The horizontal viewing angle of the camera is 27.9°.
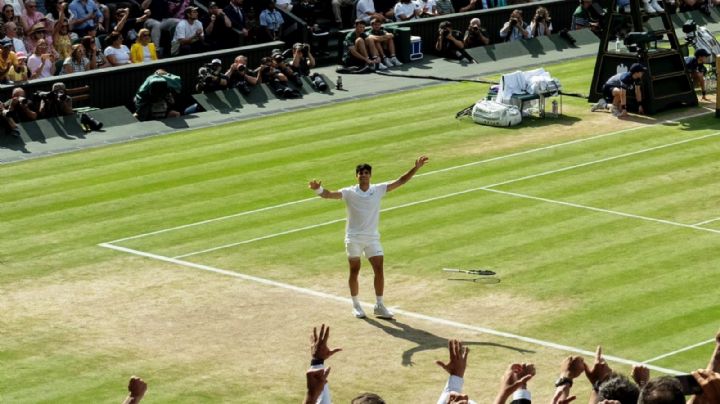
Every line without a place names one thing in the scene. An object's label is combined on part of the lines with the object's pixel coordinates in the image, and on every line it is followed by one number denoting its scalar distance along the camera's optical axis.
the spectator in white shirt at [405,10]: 45.56
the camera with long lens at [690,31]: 39.81
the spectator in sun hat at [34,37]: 37.44
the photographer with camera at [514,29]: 45.75
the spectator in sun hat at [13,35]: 36.34
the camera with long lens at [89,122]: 35.44
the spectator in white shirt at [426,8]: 46.21
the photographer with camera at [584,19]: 47.91
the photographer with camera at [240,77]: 38.53
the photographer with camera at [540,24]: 46.38
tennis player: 21.09
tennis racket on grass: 22.97
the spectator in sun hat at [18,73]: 35.12
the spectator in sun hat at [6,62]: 35.09
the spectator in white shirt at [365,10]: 45.56
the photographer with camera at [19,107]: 34.16
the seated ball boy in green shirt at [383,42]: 42.72
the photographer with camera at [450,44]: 44.28
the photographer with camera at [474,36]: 44.84
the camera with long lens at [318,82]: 40.03
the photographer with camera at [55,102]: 34.84
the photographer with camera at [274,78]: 39.16
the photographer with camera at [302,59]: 39.91
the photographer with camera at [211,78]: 38.03
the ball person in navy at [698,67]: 37.94
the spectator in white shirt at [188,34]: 40.59
